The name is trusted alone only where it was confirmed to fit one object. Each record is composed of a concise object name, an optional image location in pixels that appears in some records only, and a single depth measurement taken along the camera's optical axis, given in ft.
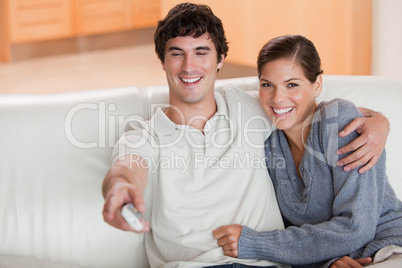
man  6.16
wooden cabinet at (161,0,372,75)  12.55
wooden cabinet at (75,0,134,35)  20.17
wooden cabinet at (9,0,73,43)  19.02
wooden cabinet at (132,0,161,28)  21.01
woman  5.98
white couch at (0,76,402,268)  6.54
